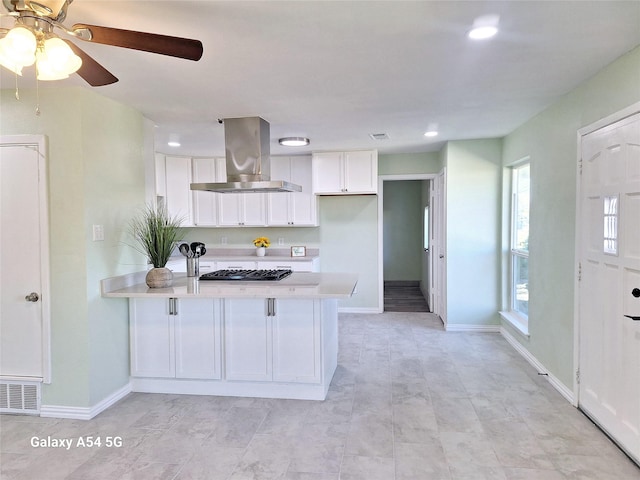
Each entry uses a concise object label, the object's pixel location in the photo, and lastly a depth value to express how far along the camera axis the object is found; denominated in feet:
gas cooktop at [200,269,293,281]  11.67
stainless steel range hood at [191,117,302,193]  11.97
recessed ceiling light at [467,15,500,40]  6.25
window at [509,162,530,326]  14.43
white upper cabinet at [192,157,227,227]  19.20
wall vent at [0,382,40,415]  9.71
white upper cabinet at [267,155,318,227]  19.01
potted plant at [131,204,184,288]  10.93
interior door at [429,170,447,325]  17.24
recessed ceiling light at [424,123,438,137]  13.34
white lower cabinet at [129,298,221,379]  10.71
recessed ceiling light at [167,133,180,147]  14.78
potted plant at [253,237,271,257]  19.53
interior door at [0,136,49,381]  9.42
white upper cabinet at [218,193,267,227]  19.31
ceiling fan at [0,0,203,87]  4.45
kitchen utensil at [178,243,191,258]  12.05
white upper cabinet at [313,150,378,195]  17.98
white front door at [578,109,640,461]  7.59
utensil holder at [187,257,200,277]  12.59
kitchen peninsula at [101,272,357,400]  10.25
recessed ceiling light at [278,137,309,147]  14.98
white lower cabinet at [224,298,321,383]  10.30
